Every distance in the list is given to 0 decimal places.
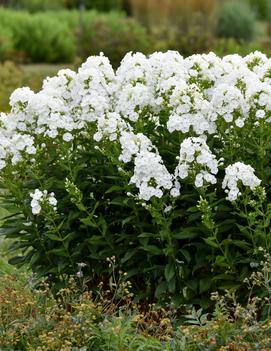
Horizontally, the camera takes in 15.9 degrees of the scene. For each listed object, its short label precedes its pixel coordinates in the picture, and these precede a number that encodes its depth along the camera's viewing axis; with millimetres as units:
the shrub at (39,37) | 20531
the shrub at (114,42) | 17781
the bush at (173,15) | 22141
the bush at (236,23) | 25078
